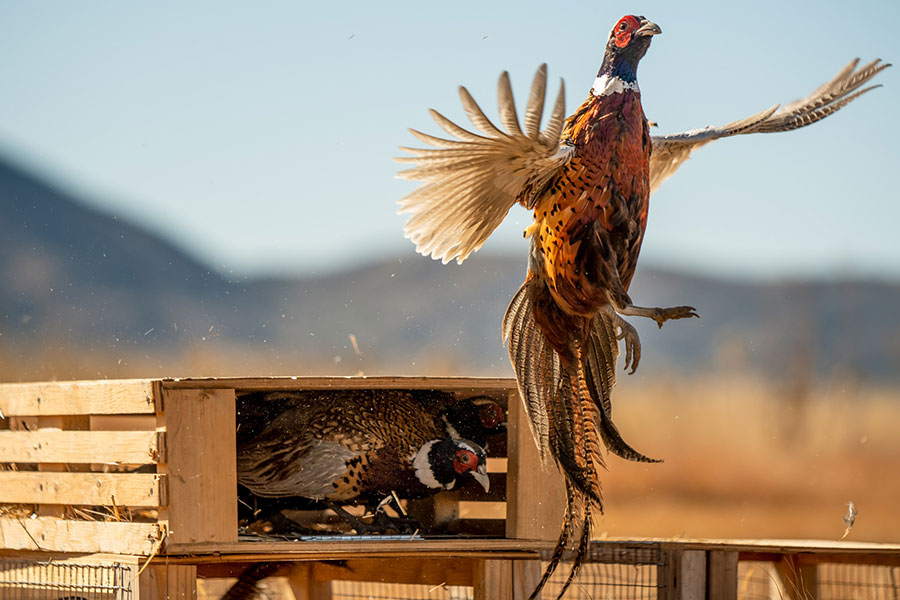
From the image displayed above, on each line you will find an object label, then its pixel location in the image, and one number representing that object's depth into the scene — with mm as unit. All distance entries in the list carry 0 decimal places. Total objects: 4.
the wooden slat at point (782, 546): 7762
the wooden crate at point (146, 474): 7000
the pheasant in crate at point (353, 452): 7898
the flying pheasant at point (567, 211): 5980
